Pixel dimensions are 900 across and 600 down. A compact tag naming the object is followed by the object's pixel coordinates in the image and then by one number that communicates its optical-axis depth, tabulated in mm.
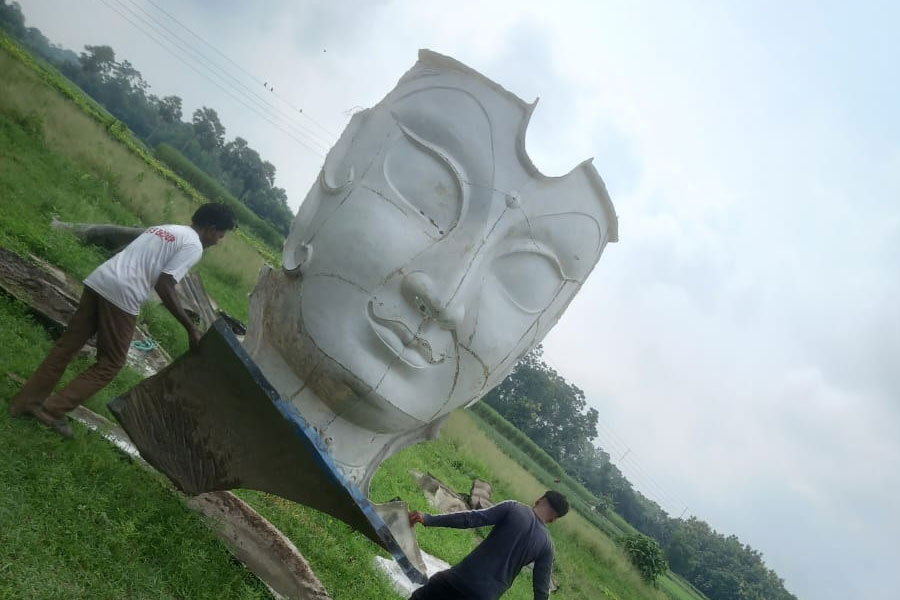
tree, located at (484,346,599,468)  54031
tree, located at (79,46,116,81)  58219
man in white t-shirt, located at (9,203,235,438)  3639
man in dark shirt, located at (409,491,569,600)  3586
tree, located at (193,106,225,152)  56875
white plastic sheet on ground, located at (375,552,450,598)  6074
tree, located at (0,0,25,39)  42481
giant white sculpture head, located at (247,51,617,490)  3975
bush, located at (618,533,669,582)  21141
